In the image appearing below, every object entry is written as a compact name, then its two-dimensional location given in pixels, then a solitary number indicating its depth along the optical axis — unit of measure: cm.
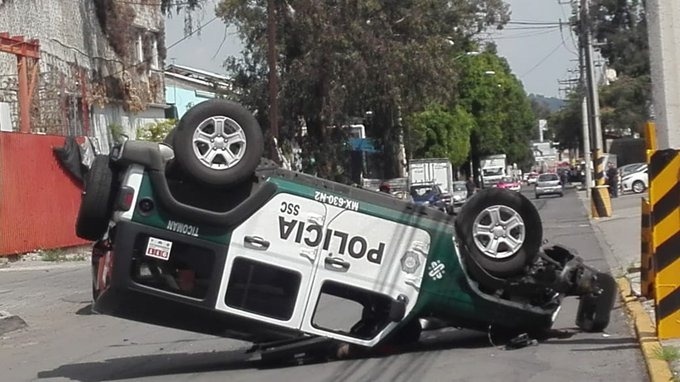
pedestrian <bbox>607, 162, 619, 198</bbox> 5906
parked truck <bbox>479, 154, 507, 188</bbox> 9788
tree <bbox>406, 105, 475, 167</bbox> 8088
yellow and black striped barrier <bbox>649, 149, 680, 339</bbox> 1081
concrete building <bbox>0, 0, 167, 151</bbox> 3756
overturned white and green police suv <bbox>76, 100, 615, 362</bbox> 1083
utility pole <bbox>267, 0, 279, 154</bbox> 3572
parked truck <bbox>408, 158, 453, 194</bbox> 6650
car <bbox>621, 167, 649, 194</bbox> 6345
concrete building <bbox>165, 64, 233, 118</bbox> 5512
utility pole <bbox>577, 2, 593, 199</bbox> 5397
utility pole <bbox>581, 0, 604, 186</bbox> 4169
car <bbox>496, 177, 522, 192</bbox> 7938
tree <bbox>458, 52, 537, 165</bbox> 9438
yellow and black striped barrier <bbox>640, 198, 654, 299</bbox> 1430
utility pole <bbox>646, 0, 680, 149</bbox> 1100
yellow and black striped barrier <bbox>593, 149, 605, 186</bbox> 4053
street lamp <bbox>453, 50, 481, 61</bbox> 6116
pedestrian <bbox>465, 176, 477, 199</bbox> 6516
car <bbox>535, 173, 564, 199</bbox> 7406
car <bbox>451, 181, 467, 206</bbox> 6741
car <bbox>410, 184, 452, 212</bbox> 4795
